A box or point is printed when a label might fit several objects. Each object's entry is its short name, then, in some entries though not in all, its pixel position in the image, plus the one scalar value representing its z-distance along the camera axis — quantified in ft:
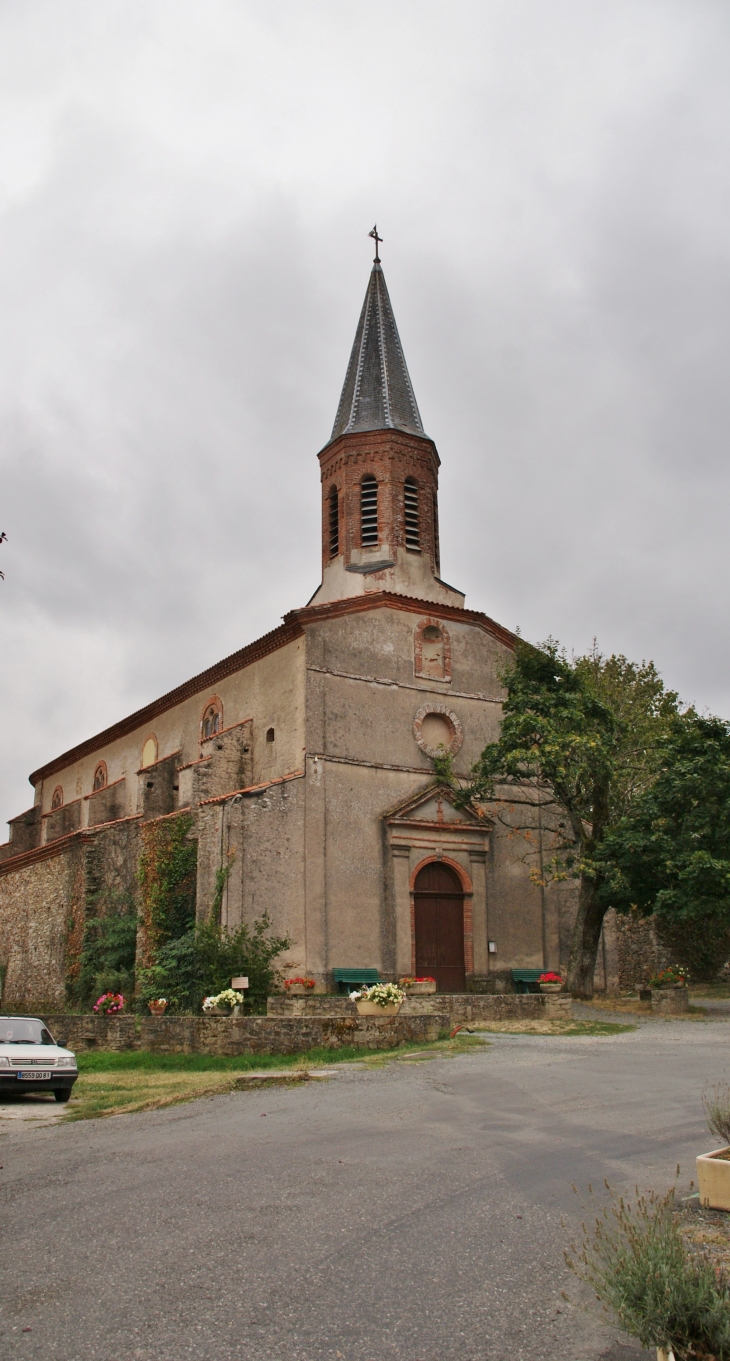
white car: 47.39
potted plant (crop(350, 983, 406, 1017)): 56.90
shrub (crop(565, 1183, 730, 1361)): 14.62
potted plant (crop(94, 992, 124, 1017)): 72.64
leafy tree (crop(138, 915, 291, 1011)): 71.36
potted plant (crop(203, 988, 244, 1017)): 62.34
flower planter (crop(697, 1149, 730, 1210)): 22.03
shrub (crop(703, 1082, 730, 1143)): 24.29
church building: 77.56
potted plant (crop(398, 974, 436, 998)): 63.67
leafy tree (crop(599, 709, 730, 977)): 70.28
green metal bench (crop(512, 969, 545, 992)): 85.51
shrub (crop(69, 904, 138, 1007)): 84.84
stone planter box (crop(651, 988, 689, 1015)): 72.49
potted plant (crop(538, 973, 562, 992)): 70.10
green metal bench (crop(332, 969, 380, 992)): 76.07
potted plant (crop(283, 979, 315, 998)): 72.54
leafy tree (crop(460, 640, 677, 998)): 77.77
